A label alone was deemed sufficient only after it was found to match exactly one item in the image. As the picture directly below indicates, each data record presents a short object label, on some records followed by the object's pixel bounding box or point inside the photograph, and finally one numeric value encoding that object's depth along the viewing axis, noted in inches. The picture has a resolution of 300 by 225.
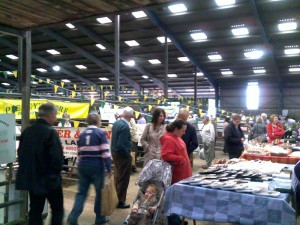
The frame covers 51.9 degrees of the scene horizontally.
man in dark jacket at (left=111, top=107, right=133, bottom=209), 173.3
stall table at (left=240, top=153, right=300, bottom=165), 200.2
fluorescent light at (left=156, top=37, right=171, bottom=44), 617.9
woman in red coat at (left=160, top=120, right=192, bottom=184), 141.0
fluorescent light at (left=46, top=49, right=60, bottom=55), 755.8
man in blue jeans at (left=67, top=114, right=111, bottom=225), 144.6
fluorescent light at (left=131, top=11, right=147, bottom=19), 523.2
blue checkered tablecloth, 98.9
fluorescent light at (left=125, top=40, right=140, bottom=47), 656.1
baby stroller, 135.9
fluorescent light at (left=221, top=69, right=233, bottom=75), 768.8
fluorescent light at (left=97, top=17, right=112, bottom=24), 557.9
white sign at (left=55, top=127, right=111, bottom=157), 236.2
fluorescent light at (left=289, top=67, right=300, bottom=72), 714.4
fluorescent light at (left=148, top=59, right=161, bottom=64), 755.2
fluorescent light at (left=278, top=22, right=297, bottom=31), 518.3
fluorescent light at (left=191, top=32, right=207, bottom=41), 584.4
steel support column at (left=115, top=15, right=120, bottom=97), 424.1
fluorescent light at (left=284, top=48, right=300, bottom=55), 609.5
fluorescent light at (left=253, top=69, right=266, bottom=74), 735.7
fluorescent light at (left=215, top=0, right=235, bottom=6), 467.2
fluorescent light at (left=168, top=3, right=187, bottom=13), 496.4
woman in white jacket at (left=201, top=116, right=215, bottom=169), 327.3
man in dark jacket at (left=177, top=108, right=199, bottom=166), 179.8
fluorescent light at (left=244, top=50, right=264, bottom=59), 634.8
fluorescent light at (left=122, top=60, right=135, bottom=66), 771.5
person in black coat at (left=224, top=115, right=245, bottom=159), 230.8
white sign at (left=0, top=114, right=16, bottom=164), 131.7
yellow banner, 225.8
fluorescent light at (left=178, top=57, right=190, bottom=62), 717.0
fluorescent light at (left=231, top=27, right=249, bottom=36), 544.4
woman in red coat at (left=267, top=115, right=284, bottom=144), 328.8
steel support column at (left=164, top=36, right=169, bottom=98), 557.8
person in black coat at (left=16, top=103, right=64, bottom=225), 106.4
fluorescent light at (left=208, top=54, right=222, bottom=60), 679.7
